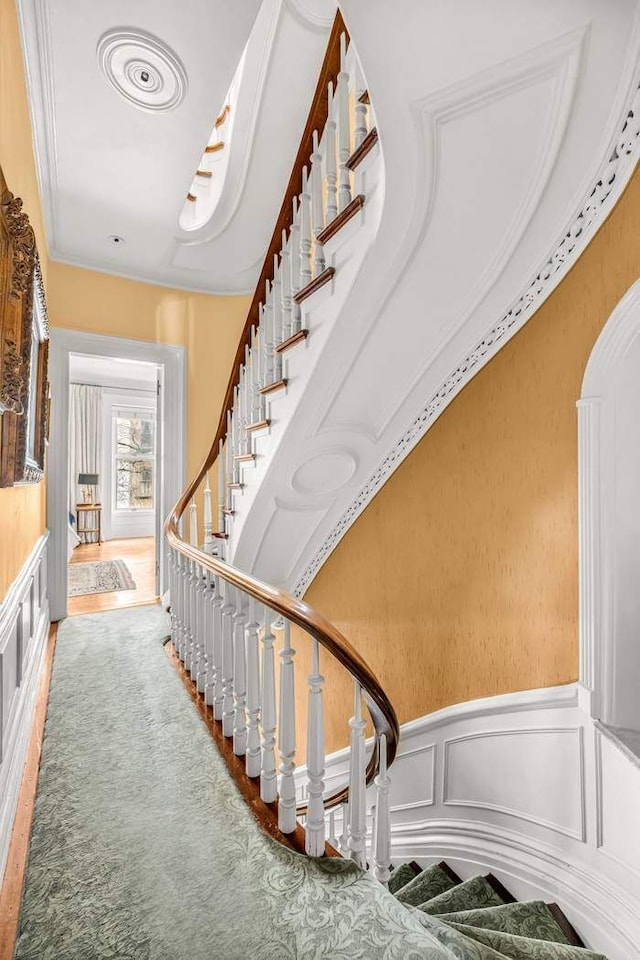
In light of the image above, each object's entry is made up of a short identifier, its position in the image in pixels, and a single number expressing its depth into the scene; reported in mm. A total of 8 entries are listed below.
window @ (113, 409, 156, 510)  8078
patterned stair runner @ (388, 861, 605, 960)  1135
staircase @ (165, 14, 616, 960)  1378
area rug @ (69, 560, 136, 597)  4573
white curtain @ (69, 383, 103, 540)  7684
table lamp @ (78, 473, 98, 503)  7723
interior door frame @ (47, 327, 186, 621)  3627
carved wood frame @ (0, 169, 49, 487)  1421
